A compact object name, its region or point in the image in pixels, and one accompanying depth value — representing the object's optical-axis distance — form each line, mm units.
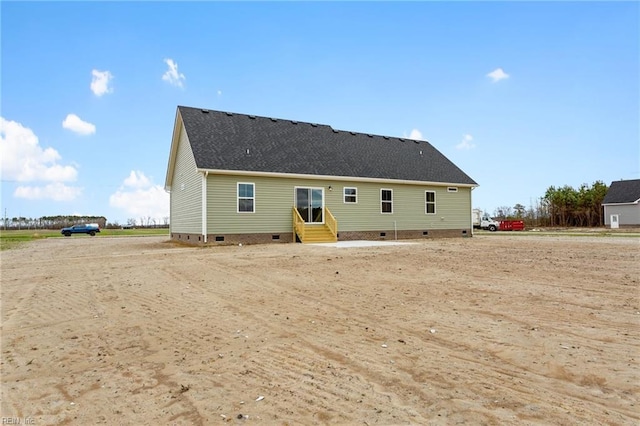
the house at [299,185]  17984
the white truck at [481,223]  42125
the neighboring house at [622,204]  39750
